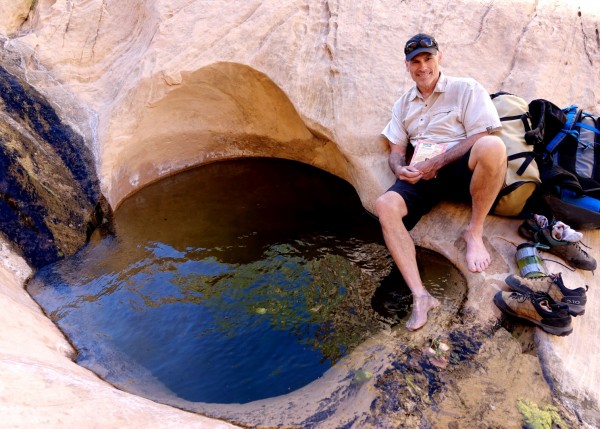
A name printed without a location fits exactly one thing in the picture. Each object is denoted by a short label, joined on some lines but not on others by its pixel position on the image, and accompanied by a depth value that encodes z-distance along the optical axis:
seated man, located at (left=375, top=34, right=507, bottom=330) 3.14
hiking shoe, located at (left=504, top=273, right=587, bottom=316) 2.81
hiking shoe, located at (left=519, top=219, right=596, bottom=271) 3.17
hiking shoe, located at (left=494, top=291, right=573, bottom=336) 2.78
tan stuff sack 3.29
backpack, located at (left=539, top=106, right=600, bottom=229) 3.23
